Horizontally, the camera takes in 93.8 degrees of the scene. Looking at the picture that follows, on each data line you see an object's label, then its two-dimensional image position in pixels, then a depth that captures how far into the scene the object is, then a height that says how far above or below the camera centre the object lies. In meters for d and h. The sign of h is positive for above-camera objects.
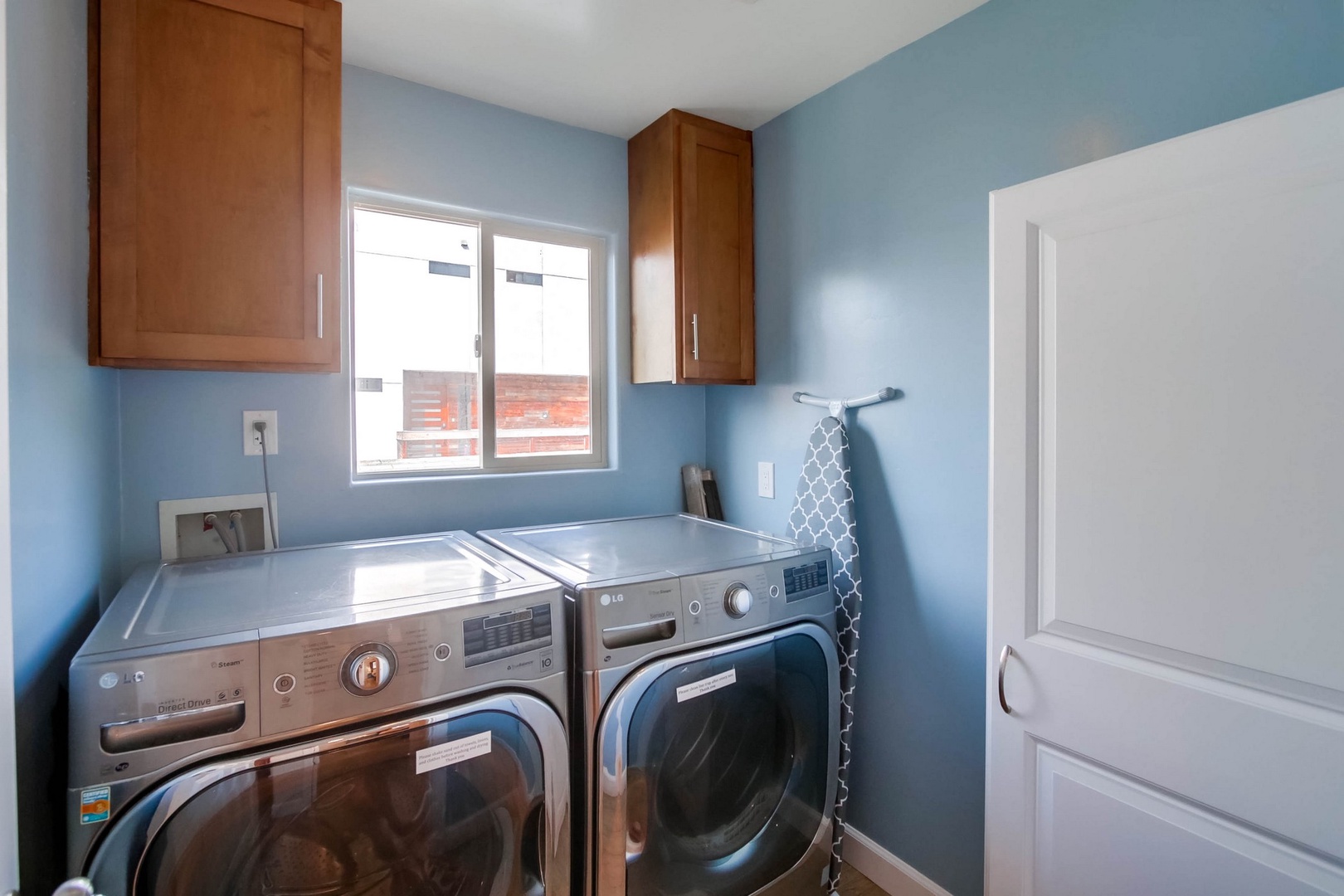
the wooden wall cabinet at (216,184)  1.33 +0.58
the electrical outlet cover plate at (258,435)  1.77 +0.02
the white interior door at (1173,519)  0.92 -0.14
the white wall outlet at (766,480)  2.32 -0.15
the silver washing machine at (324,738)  0.94 -0.50
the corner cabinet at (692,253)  2.18 +0.67
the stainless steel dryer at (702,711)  1.36 -0.65
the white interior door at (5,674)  0.63 -0.24
